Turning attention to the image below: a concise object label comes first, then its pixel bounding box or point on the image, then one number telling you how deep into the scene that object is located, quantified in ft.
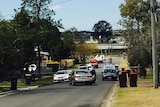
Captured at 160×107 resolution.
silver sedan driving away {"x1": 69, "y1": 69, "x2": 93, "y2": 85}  129.59
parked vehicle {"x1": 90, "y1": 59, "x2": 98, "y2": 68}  337.72
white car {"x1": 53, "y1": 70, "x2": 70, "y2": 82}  168.45
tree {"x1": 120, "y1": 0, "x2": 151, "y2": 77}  178.29
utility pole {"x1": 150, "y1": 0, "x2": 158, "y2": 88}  95.43
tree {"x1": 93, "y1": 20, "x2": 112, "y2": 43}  633.61
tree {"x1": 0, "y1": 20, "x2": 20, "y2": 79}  108.58
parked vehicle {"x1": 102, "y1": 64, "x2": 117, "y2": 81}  173.17
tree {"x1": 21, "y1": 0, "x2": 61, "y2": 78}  193.98
